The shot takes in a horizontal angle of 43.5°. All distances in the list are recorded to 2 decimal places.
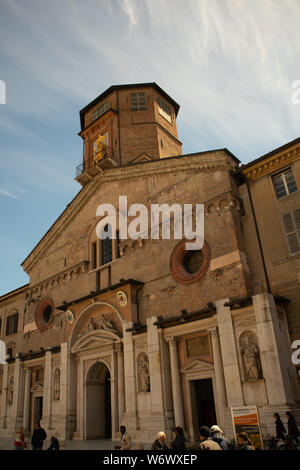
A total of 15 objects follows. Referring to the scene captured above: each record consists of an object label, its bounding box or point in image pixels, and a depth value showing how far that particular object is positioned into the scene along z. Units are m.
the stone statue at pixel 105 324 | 20.30
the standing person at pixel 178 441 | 8.00
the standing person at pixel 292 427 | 11.60
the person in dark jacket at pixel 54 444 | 12.16
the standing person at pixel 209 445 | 6.66
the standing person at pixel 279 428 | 11.91
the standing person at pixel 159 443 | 8.14
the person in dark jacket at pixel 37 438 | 13.81
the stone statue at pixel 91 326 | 21.30
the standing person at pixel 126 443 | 10.72
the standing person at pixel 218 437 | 7.73
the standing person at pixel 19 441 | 13.98
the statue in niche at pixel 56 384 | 21.90
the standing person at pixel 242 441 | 8.47
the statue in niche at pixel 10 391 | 25.32
